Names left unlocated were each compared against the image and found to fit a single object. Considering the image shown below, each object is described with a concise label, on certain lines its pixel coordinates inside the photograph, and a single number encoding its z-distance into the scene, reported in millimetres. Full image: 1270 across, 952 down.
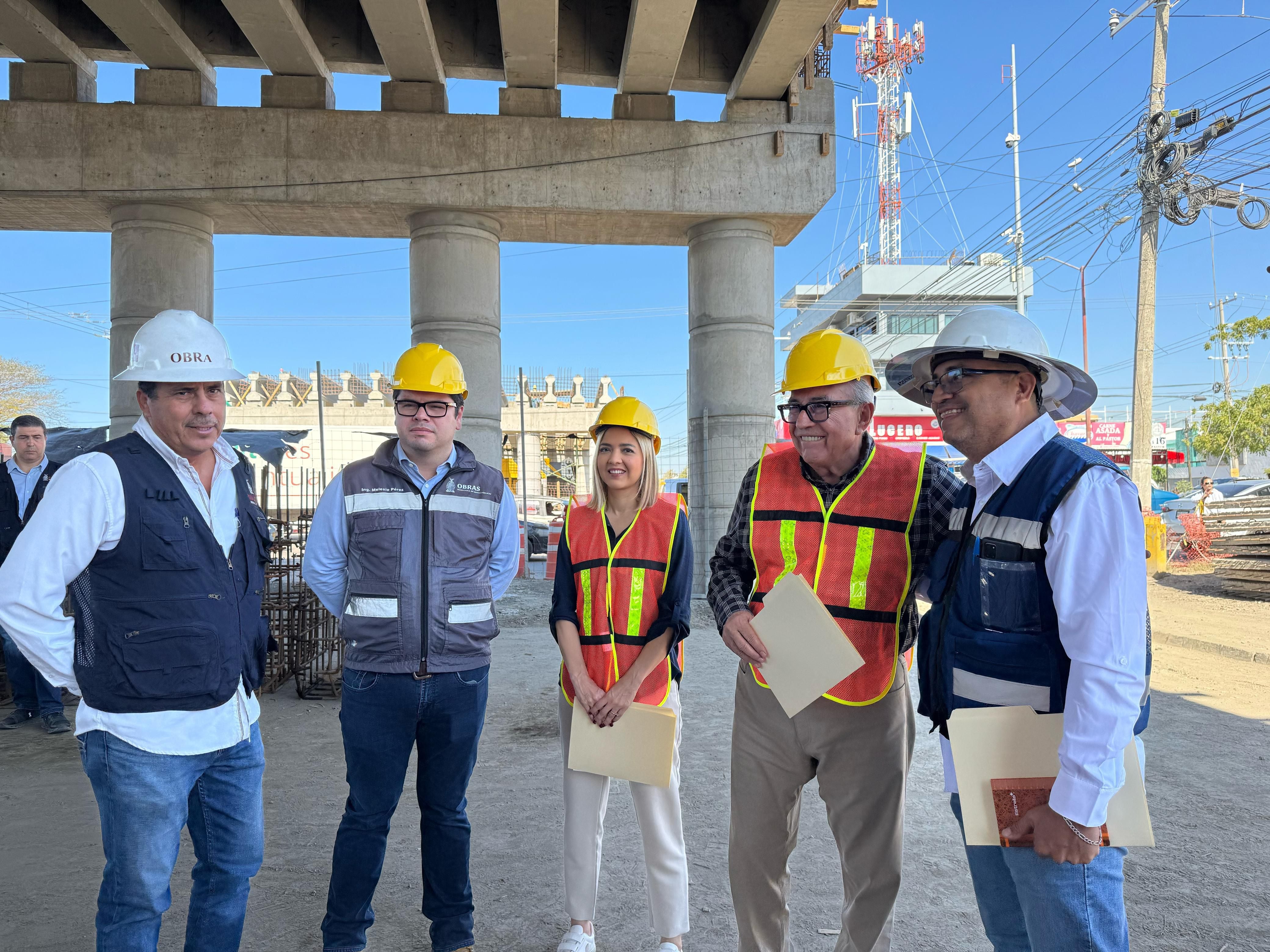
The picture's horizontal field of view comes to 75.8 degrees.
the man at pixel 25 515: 6262
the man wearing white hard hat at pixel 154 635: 2324
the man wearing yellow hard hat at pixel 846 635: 2771
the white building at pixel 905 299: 63438
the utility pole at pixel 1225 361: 59688
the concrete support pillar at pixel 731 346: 11070
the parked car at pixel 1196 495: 24969
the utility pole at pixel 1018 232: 27391
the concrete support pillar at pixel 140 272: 10094
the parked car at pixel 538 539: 22484
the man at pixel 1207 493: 19516
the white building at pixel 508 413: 39531
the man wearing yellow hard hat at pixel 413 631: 3123
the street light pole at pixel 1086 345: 33562
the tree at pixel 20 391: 39594
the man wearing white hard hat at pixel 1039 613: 1862
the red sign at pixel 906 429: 43125
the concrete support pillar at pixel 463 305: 10523
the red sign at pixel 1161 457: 39156
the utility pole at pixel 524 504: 15039
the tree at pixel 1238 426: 41969
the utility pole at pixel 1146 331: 18281
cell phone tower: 64562
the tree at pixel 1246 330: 31594
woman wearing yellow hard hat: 3209
